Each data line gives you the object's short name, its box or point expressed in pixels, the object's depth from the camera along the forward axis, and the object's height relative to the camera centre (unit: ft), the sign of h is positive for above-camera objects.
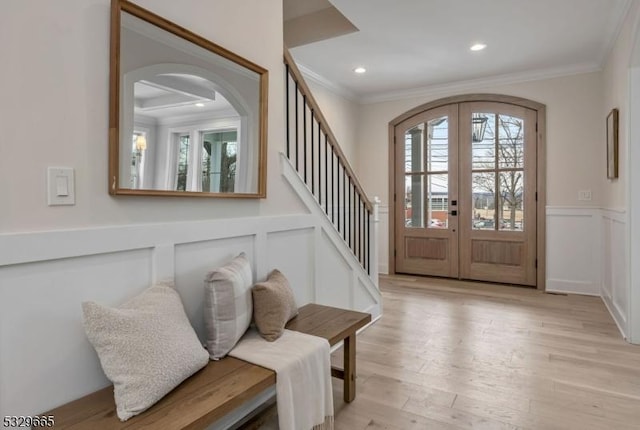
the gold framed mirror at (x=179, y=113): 4.83 +1.52
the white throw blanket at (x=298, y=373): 5.19 -2.18
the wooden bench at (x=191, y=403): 3.89 -2.03
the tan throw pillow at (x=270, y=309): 6.07 -1.47
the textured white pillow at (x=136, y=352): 4.04 -1.46
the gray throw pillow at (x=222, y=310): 5.48 -1.34
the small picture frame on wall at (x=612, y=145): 11.31 +2.26
